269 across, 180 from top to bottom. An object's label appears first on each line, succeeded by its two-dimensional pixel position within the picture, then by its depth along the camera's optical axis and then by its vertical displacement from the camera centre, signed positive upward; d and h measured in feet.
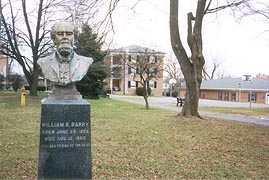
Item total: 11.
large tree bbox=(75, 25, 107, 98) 119.65 +3.53
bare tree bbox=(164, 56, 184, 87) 251.89 +12.49
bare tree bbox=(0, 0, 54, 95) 96.58 +13.18
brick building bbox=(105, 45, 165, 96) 96.42 +7.13
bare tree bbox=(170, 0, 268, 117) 55.72 +5.84
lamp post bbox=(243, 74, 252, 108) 124.26 +4.75
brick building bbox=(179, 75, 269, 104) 179.01 +0.30
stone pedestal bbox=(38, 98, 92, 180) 18.02 -2.71
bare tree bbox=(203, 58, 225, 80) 288.12 +14.64
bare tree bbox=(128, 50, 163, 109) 83.51 +6.04
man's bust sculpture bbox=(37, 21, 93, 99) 19.16 +1.23
